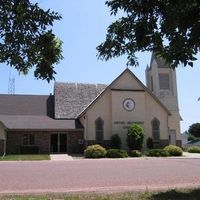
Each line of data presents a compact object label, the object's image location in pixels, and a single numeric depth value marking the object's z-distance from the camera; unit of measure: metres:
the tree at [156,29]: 7.88
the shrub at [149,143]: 41.32
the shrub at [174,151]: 37.41
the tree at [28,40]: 7.64
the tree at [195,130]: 102.00
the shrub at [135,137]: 39.06
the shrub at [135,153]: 35.84
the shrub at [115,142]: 39.94
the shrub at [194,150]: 43.98
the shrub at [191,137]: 92.36
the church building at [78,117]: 39.36
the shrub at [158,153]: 36.12
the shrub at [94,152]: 34.59
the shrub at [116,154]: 34.41
